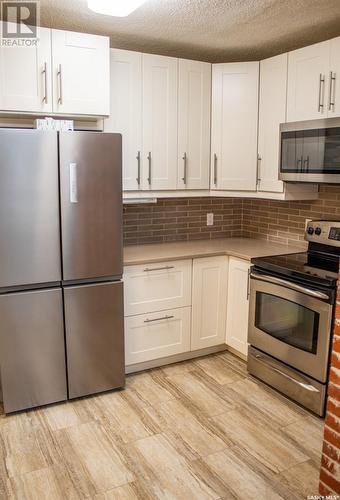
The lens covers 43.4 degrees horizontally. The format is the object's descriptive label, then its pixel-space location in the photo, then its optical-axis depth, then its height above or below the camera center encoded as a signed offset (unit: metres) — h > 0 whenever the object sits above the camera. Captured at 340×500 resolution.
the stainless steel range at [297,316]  2.50 -0.81
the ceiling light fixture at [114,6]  2.09 +0.88
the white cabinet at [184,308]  3.03 -0.90
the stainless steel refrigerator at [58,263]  2.39 -0.46
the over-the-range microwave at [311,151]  2.64 +0.24
